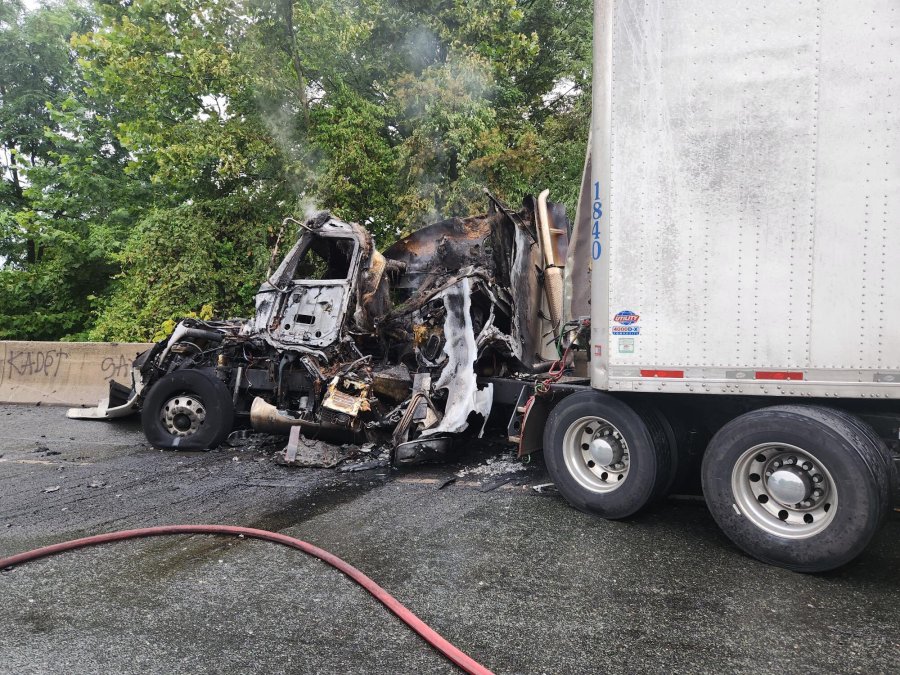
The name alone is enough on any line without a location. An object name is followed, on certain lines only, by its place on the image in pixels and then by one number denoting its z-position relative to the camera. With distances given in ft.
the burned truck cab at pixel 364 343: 20.98
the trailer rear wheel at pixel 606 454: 13.57
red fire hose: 8.66
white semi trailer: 10.97
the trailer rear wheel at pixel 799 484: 10.82
